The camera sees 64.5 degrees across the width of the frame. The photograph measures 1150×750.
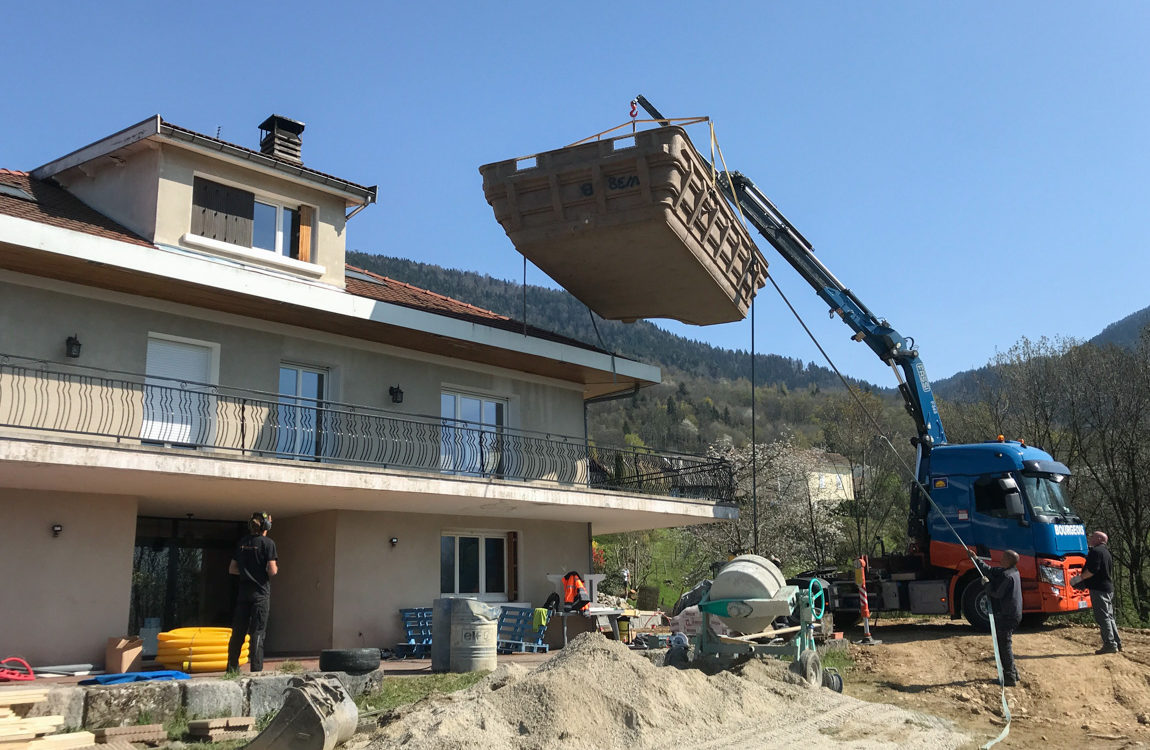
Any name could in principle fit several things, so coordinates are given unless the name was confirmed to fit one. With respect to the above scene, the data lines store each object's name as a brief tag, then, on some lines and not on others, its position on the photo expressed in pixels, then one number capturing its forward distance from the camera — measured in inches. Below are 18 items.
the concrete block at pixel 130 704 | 337.1
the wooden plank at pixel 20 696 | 314.0
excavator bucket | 280.5
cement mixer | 428.8
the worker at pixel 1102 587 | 532.4
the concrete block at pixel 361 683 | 399.9
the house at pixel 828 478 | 1448.1
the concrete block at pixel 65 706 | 324.2
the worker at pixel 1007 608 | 468.8
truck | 617.3
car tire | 405.4
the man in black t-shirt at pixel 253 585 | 408.5
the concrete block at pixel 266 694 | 366.9
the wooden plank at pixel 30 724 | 286.8
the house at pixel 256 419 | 496.4
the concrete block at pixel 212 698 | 353.1
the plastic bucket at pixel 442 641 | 496.1
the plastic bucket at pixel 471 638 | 487.2
